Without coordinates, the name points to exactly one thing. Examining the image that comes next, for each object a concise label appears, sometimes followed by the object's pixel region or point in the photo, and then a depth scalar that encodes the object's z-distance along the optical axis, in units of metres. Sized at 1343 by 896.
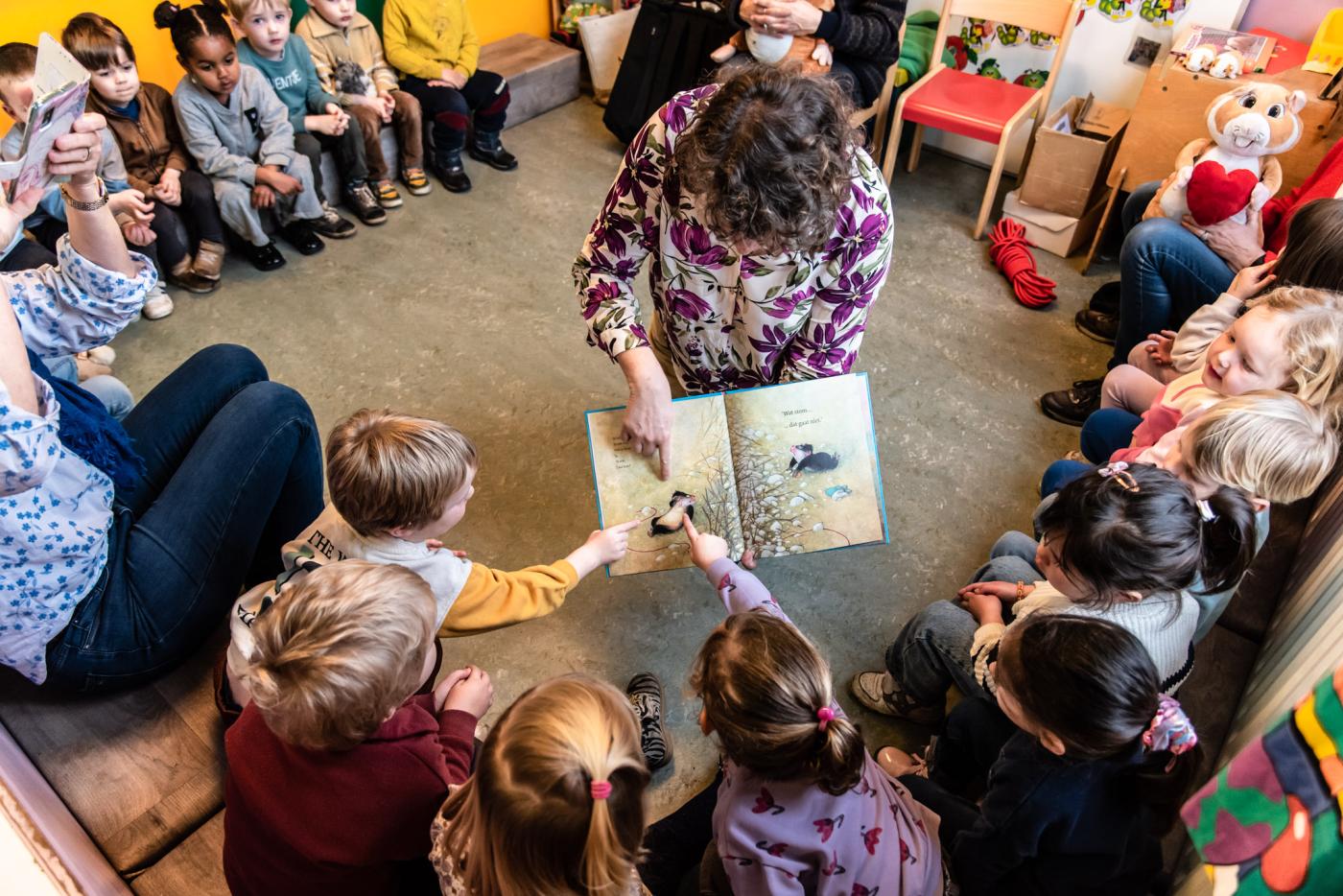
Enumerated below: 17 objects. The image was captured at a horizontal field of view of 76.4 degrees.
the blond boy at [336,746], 1.22
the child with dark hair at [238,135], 3.15
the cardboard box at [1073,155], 3.43
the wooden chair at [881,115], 3.72
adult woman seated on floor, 1.46
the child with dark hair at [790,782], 1.26
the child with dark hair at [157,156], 2.97
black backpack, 4.01
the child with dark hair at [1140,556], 1.55
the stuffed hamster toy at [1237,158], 2.73
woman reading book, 1.51
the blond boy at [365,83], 3.69
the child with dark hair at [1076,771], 1.29
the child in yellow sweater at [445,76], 3.88
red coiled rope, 3.41
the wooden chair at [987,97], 3.54
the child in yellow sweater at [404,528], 1.52
